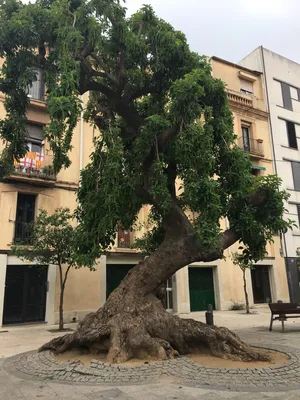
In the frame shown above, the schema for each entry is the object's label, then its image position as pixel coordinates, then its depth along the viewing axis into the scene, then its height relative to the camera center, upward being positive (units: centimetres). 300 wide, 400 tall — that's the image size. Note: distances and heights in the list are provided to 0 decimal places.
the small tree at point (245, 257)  862 +71
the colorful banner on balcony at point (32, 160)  1491 +552
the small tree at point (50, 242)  1235 +164
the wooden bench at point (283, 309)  1091 -75
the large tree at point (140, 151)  686 +295
